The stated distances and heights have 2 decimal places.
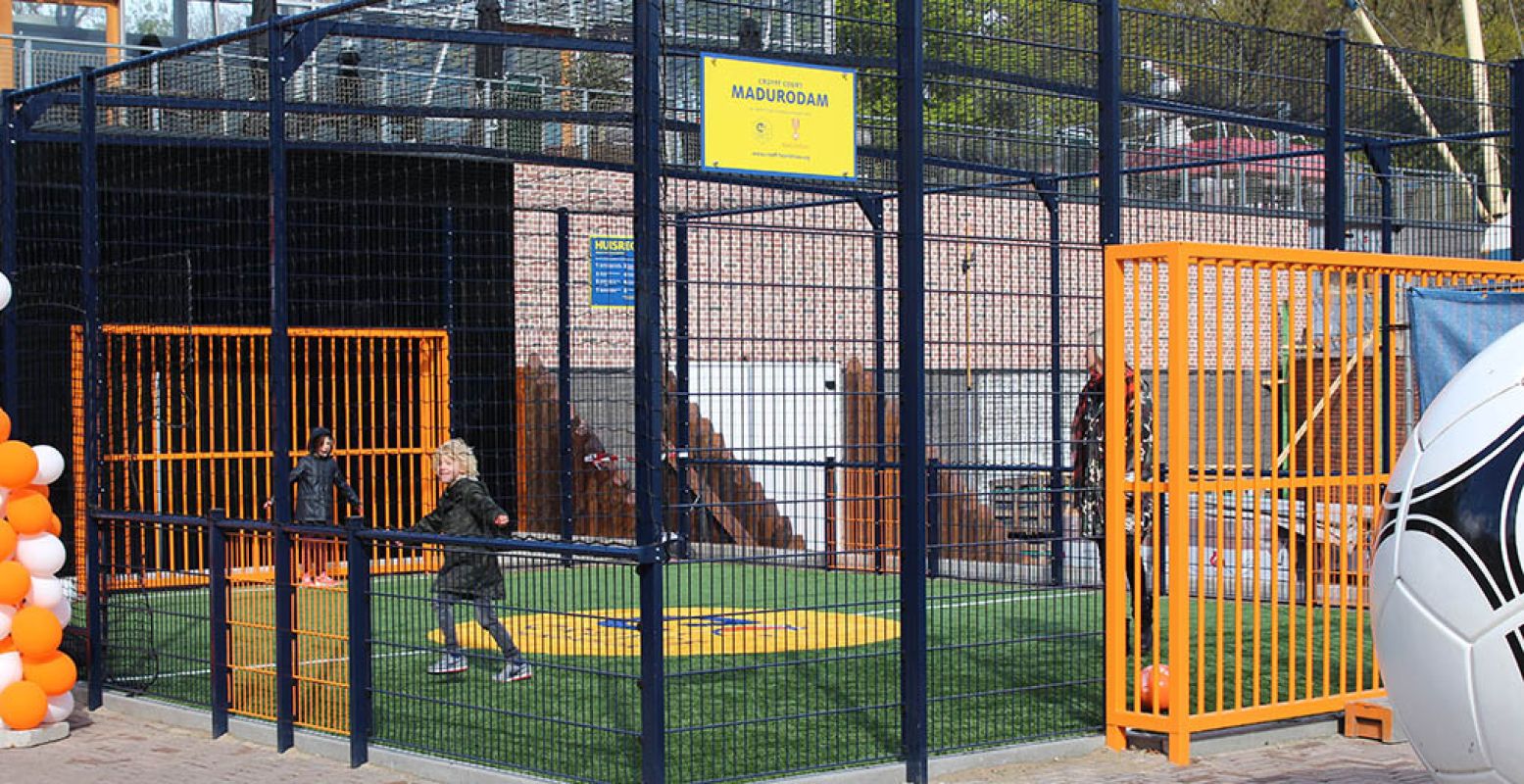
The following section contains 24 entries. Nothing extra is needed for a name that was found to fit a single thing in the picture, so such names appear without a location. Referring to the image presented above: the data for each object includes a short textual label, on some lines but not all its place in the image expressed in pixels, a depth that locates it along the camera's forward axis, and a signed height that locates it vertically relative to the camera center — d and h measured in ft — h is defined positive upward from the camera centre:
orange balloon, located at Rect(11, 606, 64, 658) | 29.94 -4.39
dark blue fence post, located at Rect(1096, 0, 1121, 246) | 28.91 +4.52
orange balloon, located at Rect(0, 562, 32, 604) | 29.50 -3.49
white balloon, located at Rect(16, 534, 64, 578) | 30.35 -3.08
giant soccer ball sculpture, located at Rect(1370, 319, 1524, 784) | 15.12 -1.98
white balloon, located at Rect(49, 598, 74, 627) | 31.38 -4.28
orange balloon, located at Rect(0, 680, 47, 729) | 29.60 -5.61
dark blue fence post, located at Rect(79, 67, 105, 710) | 33.63 +1.14
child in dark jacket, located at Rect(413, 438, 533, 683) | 30.17 -3.34
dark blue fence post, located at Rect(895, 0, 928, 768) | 25.55 -0.16
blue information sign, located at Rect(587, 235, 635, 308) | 53.62 +3.22
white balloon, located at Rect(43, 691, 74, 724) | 30.68 -5.88
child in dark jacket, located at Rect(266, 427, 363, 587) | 47.21 -2.80
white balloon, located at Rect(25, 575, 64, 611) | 30.55 -3.80
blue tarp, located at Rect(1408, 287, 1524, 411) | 29.27 +0.56
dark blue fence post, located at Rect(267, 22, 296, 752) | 29.40 -0.74
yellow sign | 24.36 +3.66
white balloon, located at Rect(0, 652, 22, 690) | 29.76 -5.01
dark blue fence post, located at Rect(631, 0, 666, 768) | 22.58 -0.82
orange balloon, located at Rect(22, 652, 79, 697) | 30.30 -5.17
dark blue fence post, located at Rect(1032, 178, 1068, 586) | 28.60 -0.45
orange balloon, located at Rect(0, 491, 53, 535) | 30.17 -2.33
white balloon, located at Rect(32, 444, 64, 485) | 30.62 -1.53
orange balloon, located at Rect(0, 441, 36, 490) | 29.63 -1.46
